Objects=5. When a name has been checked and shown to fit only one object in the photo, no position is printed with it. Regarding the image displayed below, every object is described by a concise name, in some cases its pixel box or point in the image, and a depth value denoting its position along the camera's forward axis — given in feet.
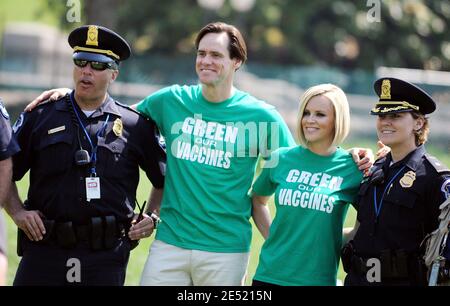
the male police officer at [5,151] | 35.99
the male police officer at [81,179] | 38.11
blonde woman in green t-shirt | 37.70
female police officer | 35.73
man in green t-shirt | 39.14
